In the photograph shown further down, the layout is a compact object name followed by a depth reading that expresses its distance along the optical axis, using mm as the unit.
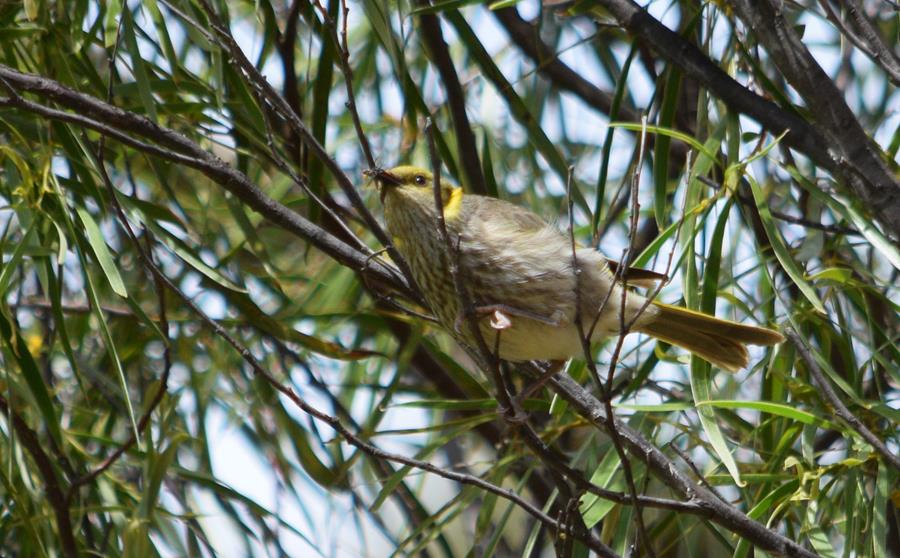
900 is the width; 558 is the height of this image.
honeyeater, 5074
